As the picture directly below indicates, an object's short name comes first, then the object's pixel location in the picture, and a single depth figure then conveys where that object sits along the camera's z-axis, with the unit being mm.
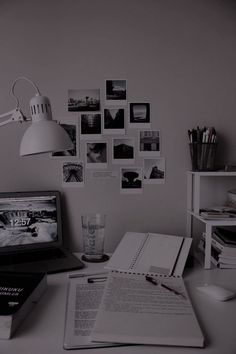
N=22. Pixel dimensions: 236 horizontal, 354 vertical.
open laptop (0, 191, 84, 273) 1267
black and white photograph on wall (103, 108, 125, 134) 1386
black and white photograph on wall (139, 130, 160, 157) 1395
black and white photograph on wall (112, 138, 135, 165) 1397
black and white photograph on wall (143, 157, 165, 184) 1406
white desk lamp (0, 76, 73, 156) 916
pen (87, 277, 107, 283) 1015
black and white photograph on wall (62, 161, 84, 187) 1395
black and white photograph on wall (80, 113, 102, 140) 1383
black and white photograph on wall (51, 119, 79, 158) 1382
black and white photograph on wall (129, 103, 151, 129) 1383
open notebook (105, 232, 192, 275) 1107
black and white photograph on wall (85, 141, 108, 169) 1394
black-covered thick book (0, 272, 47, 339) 714
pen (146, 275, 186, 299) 921
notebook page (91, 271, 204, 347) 697
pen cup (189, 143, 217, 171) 1306
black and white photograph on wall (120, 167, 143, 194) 1406
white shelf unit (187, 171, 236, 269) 1190
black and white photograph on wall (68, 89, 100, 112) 1371
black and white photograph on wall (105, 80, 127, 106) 1373
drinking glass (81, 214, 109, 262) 1272
